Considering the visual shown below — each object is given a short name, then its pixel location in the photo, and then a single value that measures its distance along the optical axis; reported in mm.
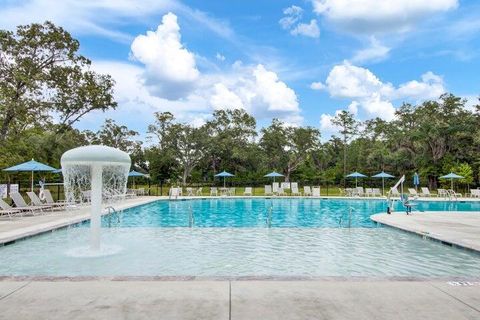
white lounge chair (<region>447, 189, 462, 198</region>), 24741
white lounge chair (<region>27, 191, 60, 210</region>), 14933
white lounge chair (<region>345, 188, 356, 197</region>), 27305
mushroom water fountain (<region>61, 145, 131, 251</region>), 7891
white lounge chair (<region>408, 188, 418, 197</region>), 26219
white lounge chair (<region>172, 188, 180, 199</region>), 25228
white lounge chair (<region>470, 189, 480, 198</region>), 26266
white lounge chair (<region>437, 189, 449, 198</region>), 25538
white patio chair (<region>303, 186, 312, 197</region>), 27906
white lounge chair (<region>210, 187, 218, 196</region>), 27906
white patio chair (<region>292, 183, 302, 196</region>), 28184
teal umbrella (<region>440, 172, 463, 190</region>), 27016
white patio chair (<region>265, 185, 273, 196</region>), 28188
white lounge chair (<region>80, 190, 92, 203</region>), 19373
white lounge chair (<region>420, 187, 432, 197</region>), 26436
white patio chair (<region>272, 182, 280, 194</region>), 27844
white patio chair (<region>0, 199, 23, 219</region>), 12594
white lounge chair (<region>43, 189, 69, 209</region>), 16422
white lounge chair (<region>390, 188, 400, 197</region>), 27431
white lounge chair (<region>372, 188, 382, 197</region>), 27247
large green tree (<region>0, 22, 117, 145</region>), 19594
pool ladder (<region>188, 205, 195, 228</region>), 12104
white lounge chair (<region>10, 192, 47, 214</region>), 14062
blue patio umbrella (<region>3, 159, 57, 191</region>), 15852
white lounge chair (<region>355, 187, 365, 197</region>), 27203
